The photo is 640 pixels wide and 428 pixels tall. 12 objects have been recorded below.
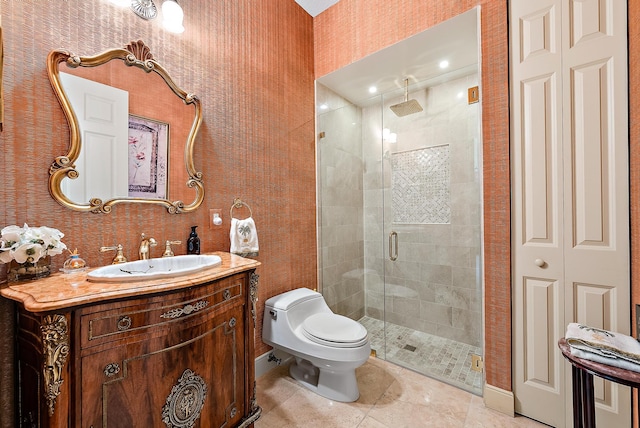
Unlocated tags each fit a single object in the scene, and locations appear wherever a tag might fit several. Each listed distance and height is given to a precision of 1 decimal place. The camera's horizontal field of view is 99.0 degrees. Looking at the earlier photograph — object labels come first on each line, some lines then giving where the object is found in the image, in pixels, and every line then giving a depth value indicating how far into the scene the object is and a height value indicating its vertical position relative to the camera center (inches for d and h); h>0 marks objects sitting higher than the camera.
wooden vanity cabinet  33.9 -20.9
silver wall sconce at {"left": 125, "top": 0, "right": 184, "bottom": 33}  57.8 +44.4
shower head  98.3 +39.4
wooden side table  37.2 -25.3
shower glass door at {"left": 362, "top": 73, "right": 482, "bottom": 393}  90.4 -5.5
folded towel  38.2 -20.5
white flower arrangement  39.3 -3.8
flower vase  41.1 -8.0
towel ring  74.4 +3.3
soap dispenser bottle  64.4 -6.3
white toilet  65.0 -31.5
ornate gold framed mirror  48.9 +17.4
